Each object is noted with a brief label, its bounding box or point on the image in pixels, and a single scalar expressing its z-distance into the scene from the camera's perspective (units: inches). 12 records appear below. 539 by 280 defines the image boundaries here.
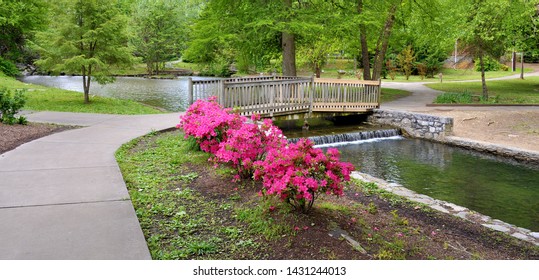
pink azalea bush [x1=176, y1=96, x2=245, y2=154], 264.1
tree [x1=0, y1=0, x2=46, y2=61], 604.4
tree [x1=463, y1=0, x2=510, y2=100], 669.9
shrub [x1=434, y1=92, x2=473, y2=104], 700.0
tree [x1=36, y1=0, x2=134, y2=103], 561.0
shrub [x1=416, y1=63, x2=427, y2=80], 1496.1
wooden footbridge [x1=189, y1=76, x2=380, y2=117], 470.3
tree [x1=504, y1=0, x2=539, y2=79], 690.2
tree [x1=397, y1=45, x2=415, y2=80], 1407.5
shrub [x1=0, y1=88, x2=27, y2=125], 373.8
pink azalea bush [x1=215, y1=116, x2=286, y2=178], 216.7
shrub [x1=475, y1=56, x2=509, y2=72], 1561.3
